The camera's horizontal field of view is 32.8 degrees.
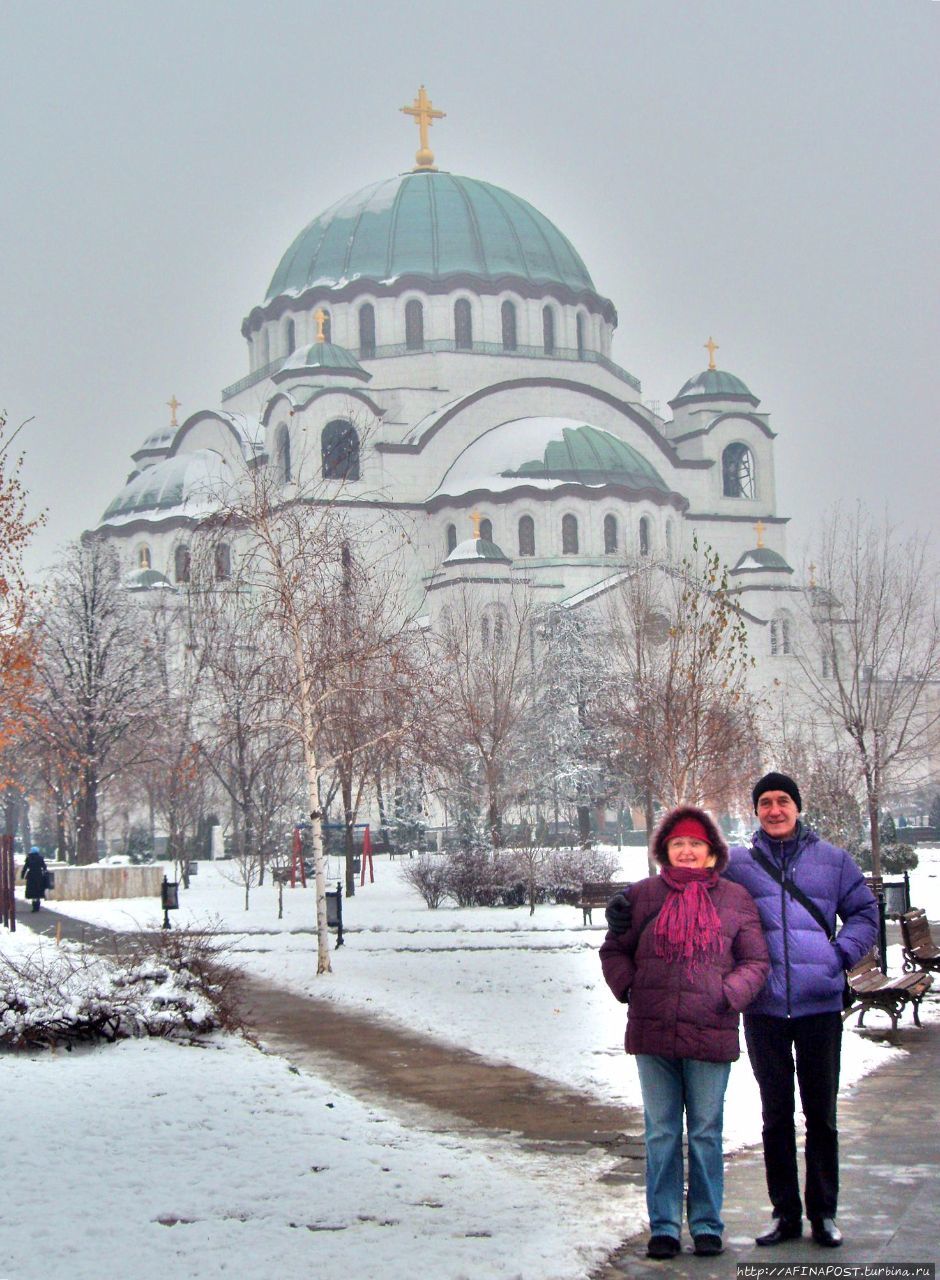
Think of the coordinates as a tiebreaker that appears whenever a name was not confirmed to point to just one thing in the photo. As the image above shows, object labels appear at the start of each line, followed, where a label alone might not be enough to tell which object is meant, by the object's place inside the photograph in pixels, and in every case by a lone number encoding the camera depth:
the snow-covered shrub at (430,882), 23.70
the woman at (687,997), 5.75
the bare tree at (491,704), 31.12
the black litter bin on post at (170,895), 21.35
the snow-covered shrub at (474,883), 23.56
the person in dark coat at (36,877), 26.09
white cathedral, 54.44
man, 5.92
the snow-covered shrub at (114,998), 9.21
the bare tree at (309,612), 15.63
